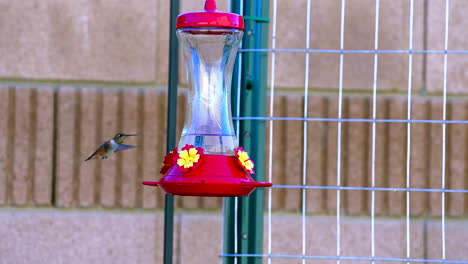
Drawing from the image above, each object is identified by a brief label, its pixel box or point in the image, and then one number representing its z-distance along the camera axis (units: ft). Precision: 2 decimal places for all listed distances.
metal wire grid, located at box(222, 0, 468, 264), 15.05
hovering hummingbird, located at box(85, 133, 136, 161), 18.35
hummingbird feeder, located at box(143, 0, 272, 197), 12.08
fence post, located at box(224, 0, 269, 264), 15.07
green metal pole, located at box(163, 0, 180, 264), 13.88
